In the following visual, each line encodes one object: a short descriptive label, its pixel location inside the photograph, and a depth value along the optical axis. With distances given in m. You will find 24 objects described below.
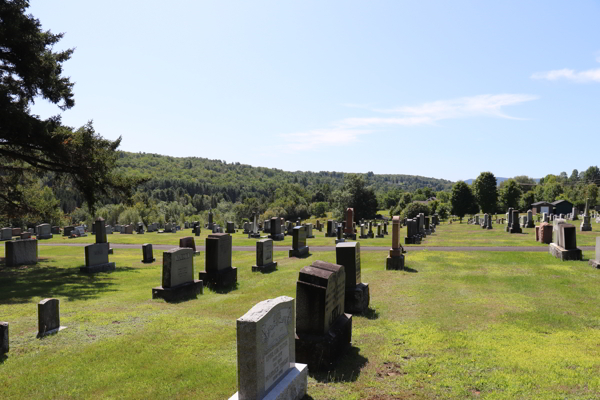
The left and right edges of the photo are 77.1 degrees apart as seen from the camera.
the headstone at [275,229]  29.95
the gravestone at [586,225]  27.80
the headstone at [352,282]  9.45
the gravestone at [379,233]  32.56
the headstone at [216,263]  13.41
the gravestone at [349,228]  29.61
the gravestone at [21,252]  18.31
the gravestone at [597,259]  13.79
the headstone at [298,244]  20.55
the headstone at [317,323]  6.29
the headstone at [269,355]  4.37
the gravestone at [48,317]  8.14
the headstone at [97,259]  17.17
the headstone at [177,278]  11.59
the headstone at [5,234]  33.00
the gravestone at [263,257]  16.27
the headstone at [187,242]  19.20
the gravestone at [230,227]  36.94
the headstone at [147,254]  20.11
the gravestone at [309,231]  32.19
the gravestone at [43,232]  35.01
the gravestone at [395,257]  15.48
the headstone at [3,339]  7.11
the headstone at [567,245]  15.57
